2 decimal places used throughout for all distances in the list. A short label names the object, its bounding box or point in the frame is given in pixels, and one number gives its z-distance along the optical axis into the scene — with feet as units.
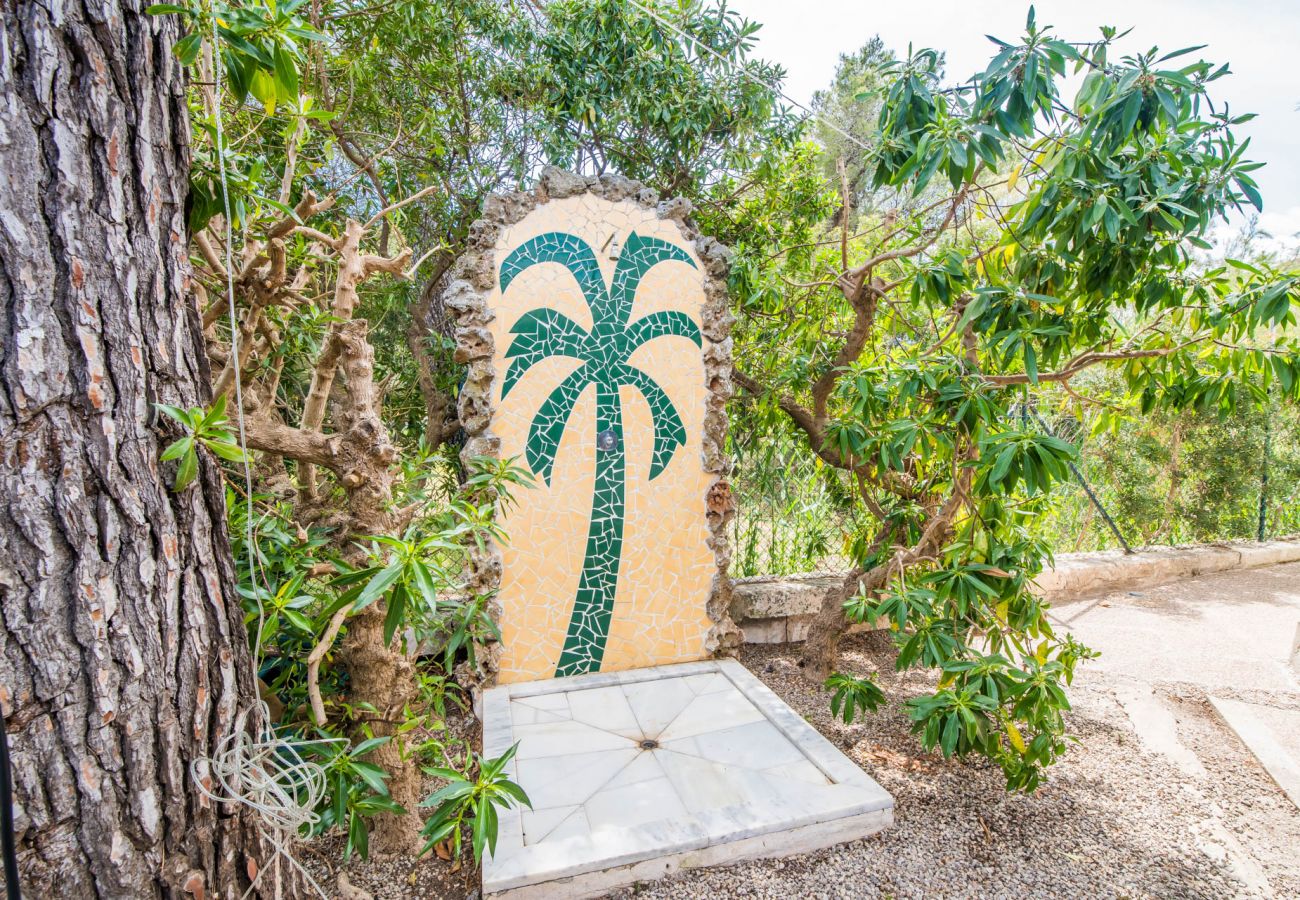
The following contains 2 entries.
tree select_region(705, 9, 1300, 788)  6.03
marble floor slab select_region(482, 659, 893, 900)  6.11
